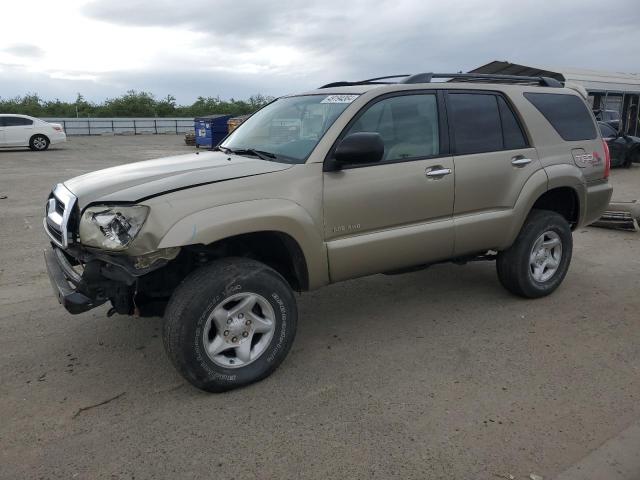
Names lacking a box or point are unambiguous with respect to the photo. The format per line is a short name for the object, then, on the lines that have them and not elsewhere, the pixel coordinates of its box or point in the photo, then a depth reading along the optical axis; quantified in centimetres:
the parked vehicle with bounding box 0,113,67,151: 2045
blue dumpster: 2311
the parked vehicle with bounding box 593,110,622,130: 1756
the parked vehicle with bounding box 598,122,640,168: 1512
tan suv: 301
